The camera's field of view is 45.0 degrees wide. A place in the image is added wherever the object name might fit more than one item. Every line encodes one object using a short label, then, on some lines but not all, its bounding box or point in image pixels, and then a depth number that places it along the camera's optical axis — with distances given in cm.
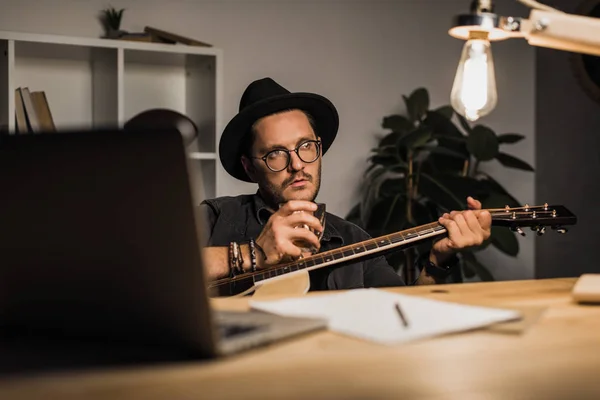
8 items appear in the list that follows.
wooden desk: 52
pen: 72
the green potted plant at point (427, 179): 321
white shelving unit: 286
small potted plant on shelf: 296
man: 205
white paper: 69
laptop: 59
